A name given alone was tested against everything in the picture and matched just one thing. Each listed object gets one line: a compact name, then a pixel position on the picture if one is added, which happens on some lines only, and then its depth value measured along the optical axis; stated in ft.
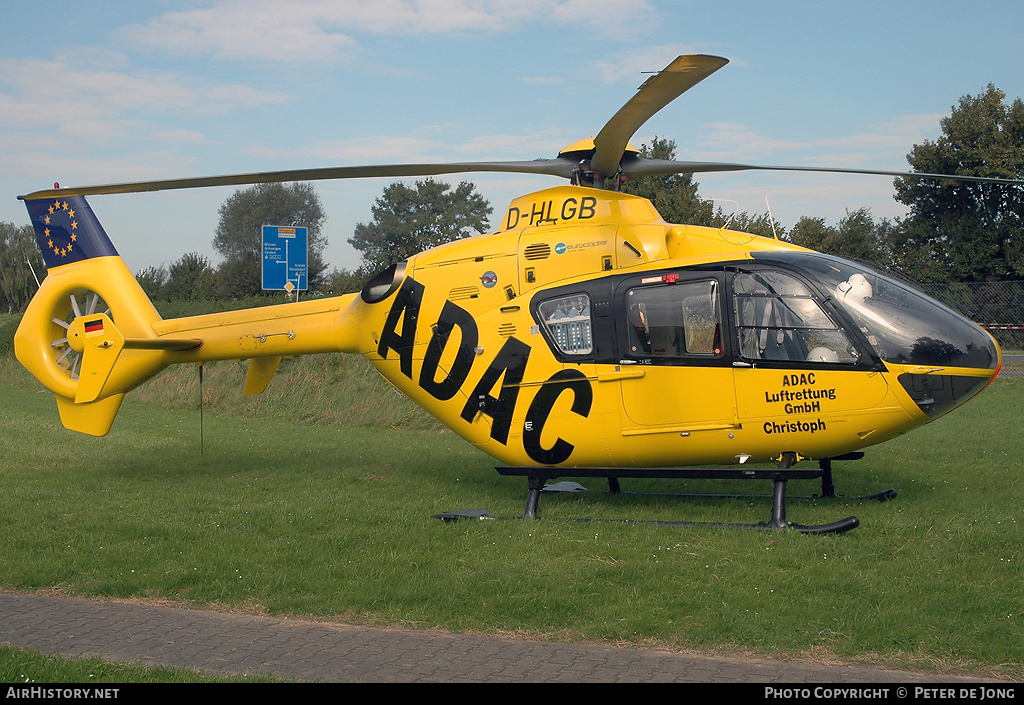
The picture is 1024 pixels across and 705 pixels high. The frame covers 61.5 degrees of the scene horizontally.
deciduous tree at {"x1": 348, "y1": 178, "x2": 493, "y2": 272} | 181.88
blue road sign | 81.87
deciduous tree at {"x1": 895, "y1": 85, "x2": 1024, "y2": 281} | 97.81
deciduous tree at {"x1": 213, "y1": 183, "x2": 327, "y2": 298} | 221.25
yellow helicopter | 26.63
